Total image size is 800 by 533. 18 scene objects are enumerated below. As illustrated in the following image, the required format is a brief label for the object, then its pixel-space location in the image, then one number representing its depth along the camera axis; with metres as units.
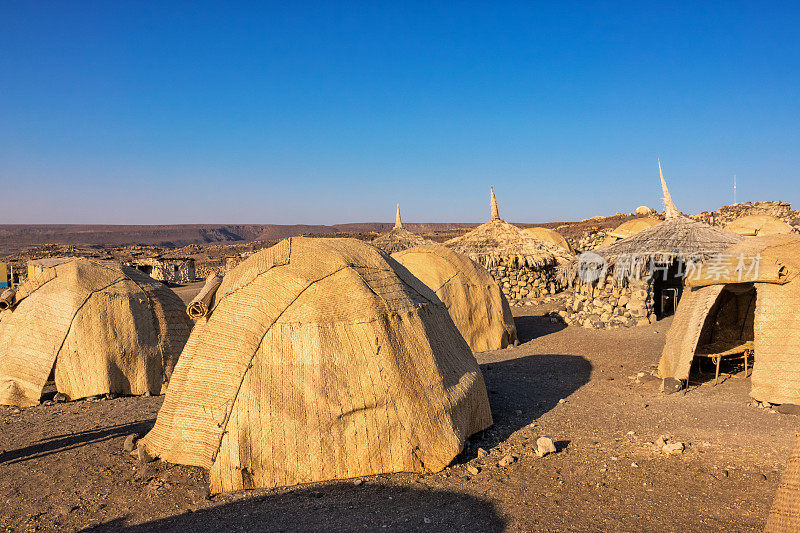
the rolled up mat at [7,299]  9.03
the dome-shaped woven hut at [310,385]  5.20
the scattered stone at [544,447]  5.92
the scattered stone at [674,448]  5.80
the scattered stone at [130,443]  6.21
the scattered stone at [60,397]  8.44
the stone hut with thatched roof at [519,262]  18.83
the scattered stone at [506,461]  5.65
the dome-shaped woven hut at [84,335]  8.52
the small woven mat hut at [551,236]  27.62
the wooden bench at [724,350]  8.76
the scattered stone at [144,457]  5.80
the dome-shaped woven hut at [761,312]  7.16
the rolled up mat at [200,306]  5.87
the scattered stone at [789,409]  6.86
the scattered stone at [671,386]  8.15
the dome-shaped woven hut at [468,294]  12.22
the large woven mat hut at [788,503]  3.07
